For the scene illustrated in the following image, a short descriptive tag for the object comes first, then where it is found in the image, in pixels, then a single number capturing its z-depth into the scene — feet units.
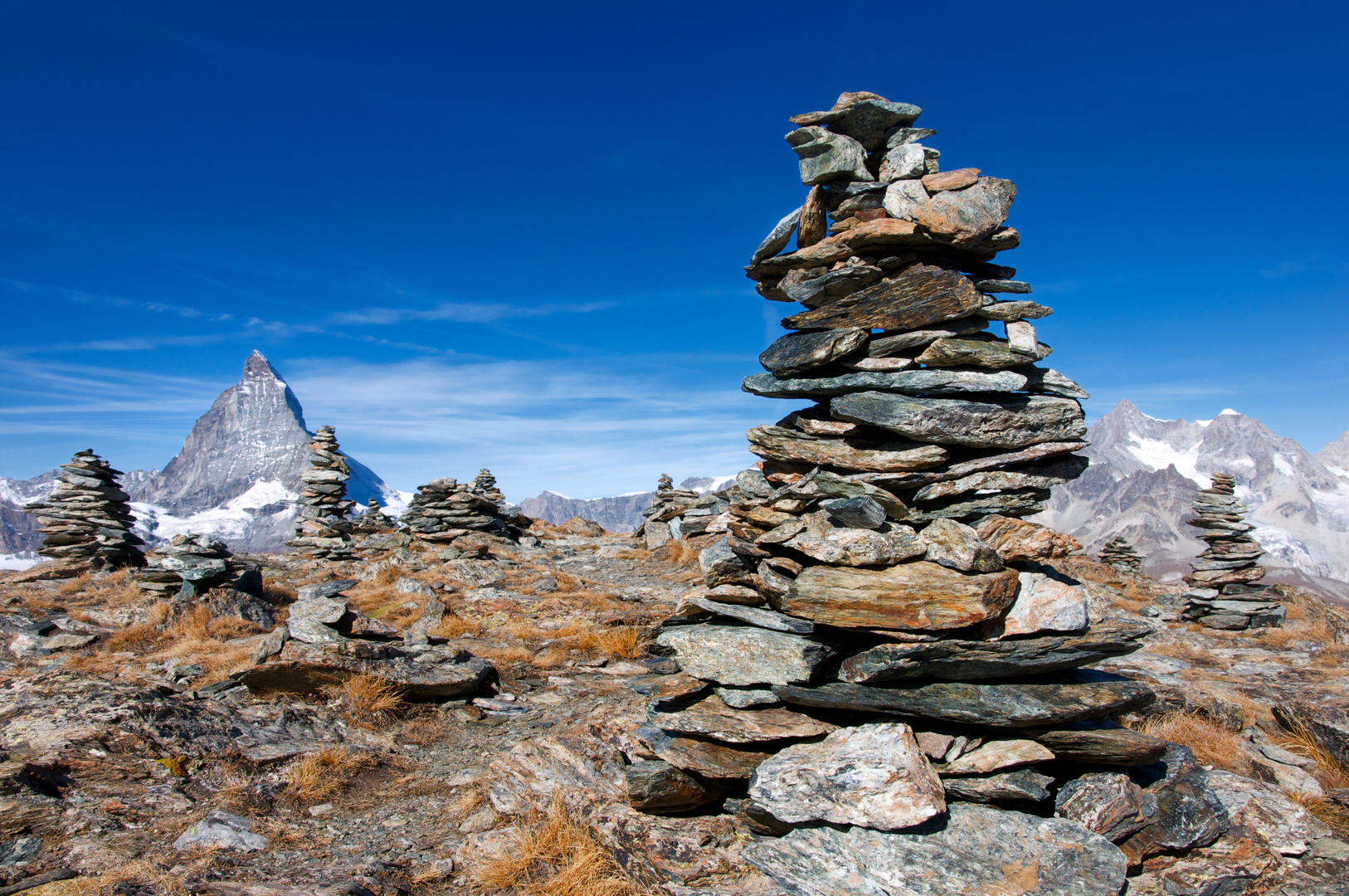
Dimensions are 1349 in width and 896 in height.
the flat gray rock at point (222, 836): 21.52
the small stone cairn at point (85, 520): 80.59
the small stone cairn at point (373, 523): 133.08
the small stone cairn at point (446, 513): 108.37
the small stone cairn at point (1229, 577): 68.33
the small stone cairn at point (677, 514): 108.66
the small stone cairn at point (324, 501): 109.60
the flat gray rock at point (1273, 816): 21.04
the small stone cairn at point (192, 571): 57.06
